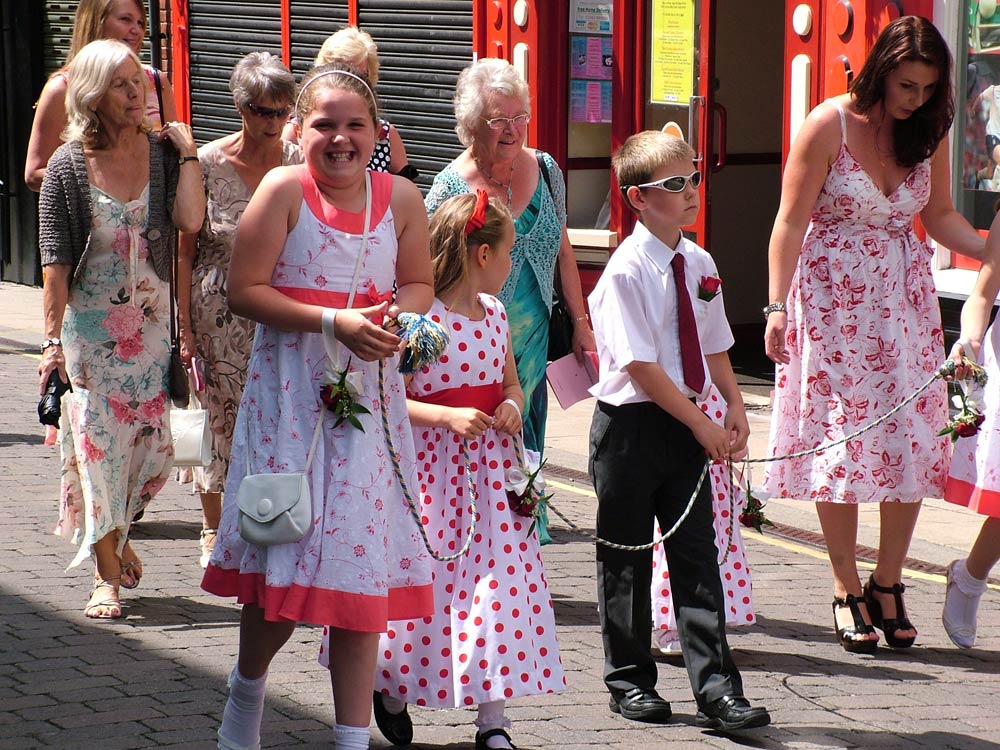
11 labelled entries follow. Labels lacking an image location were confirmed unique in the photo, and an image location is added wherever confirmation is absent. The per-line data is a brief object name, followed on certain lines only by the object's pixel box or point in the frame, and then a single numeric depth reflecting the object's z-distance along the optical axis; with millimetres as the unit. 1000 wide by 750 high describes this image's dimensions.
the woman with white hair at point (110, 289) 12164
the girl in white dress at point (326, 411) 8500
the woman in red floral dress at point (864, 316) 11578
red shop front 20312
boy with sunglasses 9961
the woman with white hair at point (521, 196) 12367
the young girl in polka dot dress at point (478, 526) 9383
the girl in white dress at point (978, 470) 11273
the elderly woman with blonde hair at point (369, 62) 15305
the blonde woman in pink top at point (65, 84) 14187
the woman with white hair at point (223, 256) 13227
